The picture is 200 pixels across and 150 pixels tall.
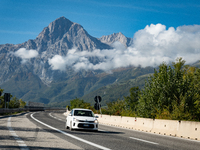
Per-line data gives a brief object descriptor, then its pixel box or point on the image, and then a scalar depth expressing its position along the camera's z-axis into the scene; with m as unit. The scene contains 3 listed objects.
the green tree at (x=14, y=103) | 134.35
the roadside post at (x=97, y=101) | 34.97
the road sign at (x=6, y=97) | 48.46
